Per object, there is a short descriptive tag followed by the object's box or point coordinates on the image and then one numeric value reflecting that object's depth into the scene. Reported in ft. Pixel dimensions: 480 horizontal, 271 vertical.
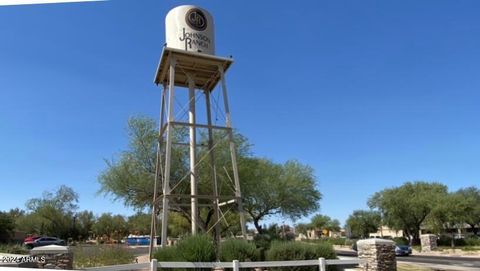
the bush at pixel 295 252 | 50.34
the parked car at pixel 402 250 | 124.44
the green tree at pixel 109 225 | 252.83
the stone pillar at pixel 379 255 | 48.91
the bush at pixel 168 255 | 46.32
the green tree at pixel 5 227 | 179.77
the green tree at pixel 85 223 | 243.40
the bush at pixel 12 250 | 98.22
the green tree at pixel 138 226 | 226.09
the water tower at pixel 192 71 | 59.98
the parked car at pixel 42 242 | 146.16
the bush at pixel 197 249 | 45.42
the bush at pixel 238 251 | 48.60
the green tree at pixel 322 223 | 380.99
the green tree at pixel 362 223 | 274.48
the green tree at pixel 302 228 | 359.50
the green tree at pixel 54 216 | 224.33
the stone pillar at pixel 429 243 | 144.46
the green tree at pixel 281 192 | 103.81
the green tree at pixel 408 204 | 186.19
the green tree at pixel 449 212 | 167.22
